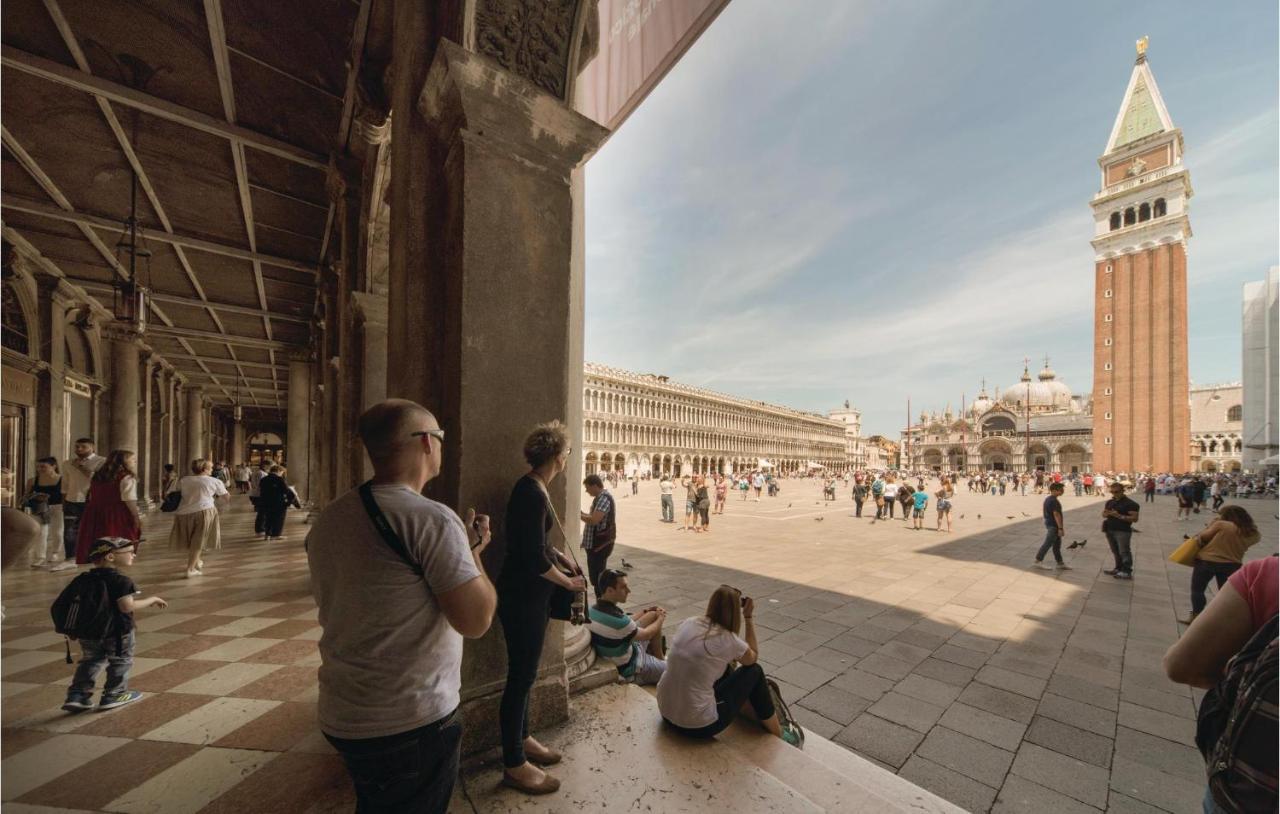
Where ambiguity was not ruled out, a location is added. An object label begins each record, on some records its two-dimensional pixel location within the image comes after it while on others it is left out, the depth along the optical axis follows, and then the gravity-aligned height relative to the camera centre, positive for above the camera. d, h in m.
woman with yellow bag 4.68 -1.25
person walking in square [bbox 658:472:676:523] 15.19 -3.05
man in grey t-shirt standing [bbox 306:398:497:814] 1.17 -0.51
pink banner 2.71 +2.23
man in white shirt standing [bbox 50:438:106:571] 6.46 -1.03
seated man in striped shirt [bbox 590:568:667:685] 2.86 -1.33
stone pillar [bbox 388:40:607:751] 2.12 +0.55
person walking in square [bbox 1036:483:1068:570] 8.03 -1.80
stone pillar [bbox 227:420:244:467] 28.07 -2.15
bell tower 42.88 +10.45
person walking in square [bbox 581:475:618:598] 5.41 -1.36
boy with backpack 2.65 -1.14
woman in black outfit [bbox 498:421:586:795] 1.90 -0.80
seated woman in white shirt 2.33 -1.30
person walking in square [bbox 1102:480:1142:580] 7.43 -1.76
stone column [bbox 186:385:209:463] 17.75 -0.61
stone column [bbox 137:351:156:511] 12.60 -0.43
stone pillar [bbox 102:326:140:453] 10.84 +0.40
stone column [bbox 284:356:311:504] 12.96 -0.50
